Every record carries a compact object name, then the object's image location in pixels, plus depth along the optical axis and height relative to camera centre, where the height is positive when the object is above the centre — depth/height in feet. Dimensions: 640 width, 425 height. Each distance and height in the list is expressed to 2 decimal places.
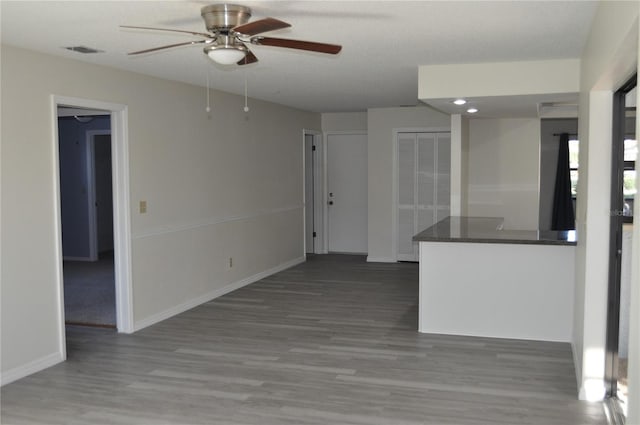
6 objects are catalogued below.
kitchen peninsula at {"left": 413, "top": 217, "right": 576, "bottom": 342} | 16.15 -2.96
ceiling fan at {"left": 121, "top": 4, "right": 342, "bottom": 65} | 9.61 +2.21
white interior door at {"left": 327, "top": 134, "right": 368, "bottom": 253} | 31.55 -0.79
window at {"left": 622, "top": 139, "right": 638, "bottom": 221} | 11.48 -0.18
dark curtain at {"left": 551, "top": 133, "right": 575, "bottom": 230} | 26.25 -0.88
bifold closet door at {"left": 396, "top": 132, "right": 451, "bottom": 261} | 28.45 -0.35
